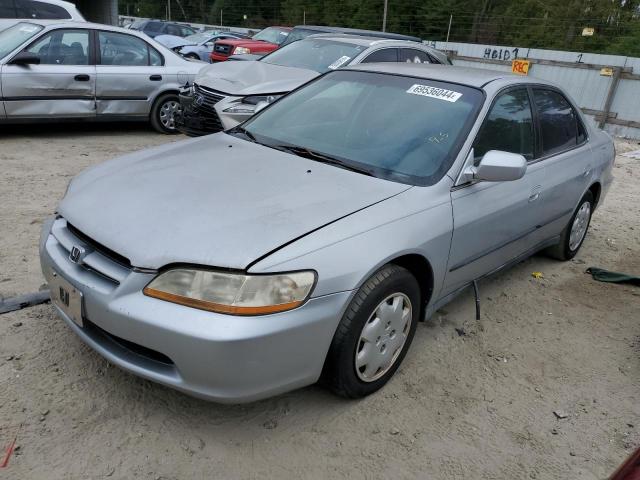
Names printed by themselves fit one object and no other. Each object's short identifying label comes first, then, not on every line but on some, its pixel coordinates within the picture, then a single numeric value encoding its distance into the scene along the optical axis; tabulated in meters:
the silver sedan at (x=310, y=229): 2.17
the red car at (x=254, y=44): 12.64
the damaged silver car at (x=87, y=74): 6.72
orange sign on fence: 15.46
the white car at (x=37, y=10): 9.55
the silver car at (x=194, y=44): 19.38
